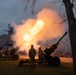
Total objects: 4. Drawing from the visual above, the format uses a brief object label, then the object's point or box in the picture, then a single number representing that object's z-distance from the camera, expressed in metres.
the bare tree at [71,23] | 8.18
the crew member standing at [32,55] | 11.15
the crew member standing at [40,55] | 12.25
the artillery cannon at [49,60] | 12.27
